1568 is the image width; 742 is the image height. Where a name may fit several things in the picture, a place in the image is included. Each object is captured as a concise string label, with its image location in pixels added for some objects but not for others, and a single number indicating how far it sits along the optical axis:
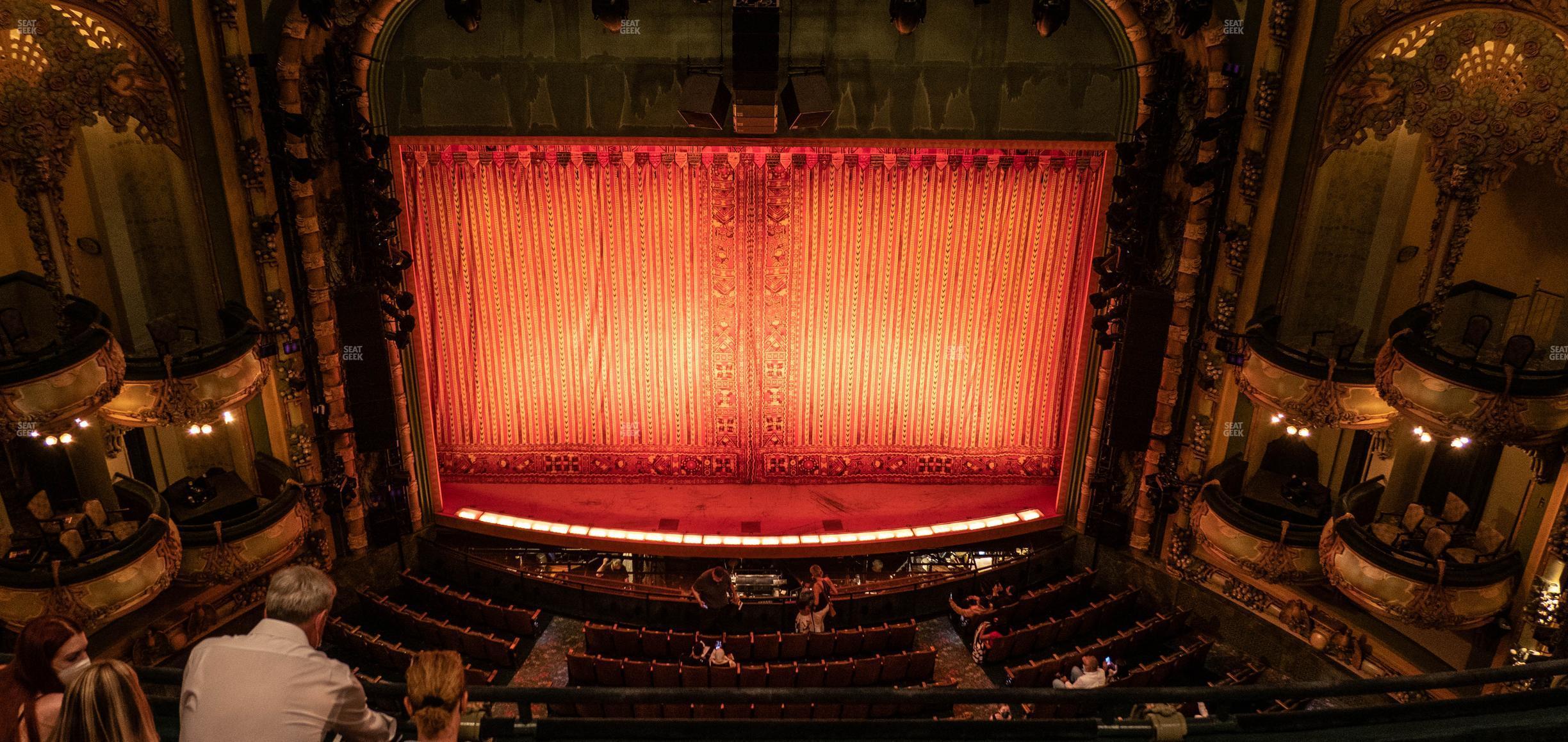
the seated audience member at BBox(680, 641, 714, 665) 9.89
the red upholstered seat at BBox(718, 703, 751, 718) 9.19
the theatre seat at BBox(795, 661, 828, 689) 9.42
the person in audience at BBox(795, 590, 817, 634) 10.58
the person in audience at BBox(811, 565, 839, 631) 10.84
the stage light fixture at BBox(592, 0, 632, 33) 8.55
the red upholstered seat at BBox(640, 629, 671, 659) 10.18
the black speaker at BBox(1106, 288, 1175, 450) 10.44
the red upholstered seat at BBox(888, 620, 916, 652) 10.45
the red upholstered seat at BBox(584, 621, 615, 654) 10.20
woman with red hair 3.27
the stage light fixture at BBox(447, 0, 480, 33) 8.84
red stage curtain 11.48
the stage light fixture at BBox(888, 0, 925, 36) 8.71
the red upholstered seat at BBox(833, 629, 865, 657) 10.27
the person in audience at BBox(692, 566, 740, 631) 10.77
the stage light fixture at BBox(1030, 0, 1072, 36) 8.82
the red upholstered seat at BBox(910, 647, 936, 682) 9.82
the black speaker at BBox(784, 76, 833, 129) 9.59
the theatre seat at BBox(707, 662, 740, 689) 9.30
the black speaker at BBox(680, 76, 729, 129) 9.50
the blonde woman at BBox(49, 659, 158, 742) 2.63
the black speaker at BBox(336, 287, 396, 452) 10.39
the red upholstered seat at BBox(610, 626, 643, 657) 10.19
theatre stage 11.63
